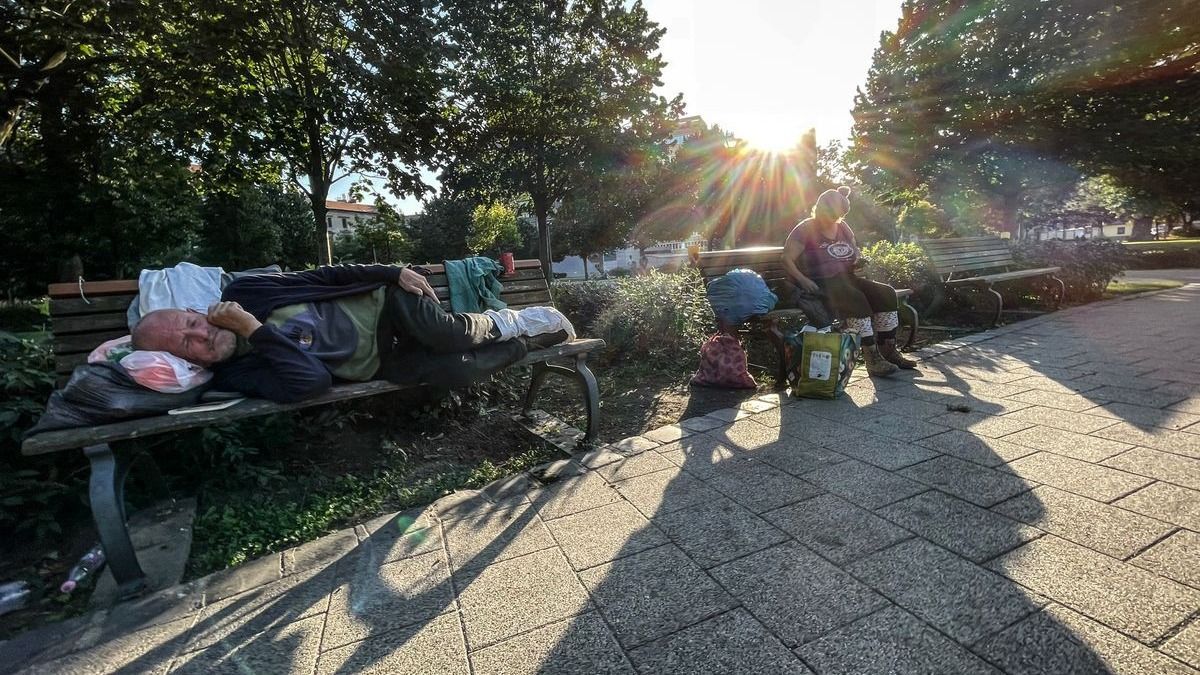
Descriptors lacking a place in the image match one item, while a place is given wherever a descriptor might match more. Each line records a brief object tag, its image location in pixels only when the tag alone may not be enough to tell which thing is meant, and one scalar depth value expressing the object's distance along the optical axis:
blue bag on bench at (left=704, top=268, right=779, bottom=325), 4.64
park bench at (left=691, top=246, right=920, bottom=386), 4.65
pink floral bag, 4.67
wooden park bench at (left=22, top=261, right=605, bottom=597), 2.11
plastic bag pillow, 2.40
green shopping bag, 4.23
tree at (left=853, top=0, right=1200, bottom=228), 11.90
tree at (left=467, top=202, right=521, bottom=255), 31.66
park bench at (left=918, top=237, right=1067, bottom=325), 7.36
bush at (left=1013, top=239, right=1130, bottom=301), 8.87
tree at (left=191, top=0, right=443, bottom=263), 6.89
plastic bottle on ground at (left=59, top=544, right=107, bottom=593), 2.26
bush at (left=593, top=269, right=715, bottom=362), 5.85
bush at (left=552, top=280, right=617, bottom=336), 7.30
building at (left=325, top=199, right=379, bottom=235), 60.73
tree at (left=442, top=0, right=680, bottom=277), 10.19
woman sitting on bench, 4.73
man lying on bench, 2.64
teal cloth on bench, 3.81
